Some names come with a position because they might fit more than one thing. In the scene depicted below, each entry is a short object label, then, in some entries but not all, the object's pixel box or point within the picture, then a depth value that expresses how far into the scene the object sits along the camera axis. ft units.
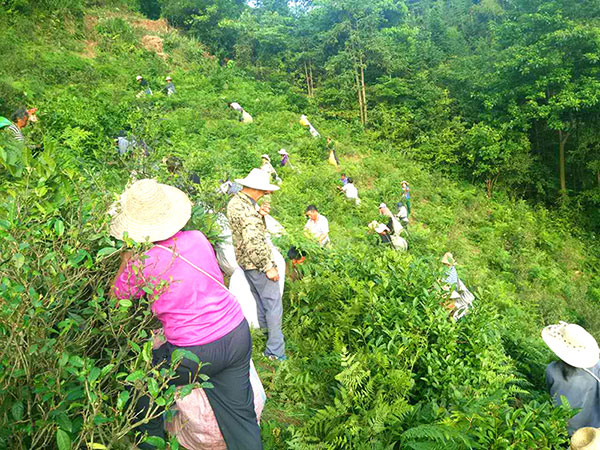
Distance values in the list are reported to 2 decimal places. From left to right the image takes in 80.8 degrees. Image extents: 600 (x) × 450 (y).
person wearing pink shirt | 5.75
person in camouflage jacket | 10.47
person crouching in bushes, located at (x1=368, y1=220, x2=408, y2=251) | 23.26
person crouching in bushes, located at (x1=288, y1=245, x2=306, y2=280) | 14.37
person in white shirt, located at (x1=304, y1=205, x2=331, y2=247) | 19.36
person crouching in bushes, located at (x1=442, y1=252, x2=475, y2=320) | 11.01
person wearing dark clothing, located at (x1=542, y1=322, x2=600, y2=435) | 9.00
